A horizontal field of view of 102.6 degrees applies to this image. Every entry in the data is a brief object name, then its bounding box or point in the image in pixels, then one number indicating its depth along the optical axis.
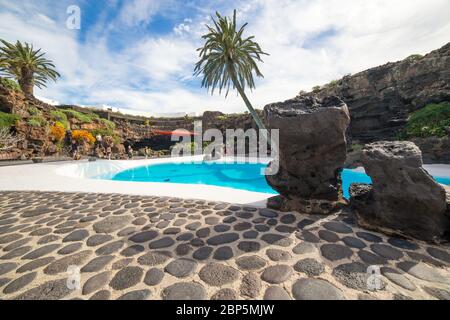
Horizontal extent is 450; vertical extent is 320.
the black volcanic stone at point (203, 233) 2.87
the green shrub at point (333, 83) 20.03
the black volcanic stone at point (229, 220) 3.31
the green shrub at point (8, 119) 12.40
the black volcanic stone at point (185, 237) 2.77
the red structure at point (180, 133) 25.70
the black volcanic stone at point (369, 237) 2.60
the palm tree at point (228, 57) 9.93
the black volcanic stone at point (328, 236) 2.65
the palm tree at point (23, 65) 14.94
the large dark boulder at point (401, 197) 2.46
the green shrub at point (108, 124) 24.32
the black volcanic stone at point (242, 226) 3.06
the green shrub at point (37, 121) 13.93
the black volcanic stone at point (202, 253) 2.33
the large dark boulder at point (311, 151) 3.41
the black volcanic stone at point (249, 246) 2.48
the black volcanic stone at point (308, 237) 2.65
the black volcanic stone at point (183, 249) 2.42
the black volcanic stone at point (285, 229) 2.93
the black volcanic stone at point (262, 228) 2.99
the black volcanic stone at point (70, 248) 2.49
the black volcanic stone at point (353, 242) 2.47
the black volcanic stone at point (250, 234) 2.79
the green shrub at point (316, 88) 21.81
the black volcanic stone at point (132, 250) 2.42
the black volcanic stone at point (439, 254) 2.20
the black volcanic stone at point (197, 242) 2.61
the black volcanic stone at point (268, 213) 3.49
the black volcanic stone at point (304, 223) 3.07
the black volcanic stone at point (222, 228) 3.01
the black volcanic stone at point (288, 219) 3.25
